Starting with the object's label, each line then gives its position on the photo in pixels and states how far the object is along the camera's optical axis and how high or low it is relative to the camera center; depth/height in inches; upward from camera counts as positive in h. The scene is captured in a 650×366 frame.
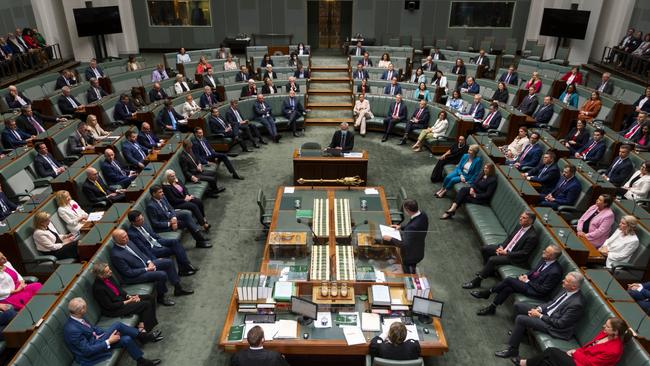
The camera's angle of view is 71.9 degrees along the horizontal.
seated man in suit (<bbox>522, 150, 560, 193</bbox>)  293.4 -106.0
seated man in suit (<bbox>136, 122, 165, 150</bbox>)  352.5 -104.8
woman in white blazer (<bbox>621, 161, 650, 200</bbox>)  270.8 -103.5
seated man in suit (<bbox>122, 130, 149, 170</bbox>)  323.6 -106.2
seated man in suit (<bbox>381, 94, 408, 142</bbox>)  446.0 -107.9
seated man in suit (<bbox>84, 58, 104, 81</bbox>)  509.6 -80.6
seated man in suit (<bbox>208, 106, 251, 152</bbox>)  399.5 -108.4
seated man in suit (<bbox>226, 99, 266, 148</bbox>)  417.3 -111.2
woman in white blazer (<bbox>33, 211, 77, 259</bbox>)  221.3 -115.4
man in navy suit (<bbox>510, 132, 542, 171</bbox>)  321.1 -103.8
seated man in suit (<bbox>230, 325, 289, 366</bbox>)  150.5 -111.8
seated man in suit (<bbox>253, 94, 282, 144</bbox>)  441.1 -109.7
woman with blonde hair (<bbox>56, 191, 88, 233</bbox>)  242.4 -110.2
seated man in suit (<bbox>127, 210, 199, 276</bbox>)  224.2 -121.6
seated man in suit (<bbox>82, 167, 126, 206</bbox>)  272.1 -111.3
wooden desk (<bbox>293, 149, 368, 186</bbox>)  338.3 -118.7
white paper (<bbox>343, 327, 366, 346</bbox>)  169.7 -120.0
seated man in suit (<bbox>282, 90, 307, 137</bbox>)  455.8 -106.7
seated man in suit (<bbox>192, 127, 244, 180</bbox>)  346.0 -113.7
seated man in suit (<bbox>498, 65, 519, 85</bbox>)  515.2 -81.6
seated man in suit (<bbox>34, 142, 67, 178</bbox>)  300.2 -105.9
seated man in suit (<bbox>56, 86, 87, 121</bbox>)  414.0 -94.4
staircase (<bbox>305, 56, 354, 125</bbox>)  494.6 -106.6
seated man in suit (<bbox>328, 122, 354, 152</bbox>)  362.3 -105.6
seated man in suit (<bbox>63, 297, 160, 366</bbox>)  164.7 -122.3
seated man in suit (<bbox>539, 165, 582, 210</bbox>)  271.1 -108.3
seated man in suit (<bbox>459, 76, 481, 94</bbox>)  491.5 -88.4
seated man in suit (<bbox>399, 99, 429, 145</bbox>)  433.8 -108.5
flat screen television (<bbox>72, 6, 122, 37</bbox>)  629.6 -33.2
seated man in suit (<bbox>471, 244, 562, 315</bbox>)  198.2 -119.9
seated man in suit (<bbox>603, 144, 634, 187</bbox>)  292.5 -101.5
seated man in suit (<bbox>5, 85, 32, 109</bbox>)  407.8 -88.6
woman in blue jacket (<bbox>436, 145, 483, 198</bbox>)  311.7 -112.4
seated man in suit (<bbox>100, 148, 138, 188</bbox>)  297.4 -109.4
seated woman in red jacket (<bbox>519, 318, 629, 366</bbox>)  154.0 -113.9
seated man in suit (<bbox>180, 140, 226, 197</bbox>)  318.7 -116.9
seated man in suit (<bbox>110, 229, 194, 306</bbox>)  205.2 -120.5
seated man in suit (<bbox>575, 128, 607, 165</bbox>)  327.0 -100.1
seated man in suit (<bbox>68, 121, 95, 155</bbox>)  340.5 -104.3
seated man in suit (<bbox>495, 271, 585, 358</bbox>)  178.7 -120.7
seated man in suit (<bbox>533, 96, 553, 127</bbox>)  405.7 -94.3
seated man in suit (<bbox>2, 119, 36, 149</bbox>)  337.1 -99.6
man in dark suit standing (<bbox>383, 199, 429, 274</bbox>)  217.9 -106.8
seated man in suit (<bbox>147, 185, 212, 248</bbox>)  251.6 -118.2
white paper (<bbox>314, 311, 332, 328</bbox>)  178.2 -119.9
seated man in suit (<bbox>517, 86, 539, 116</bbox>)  422.3 -90.9
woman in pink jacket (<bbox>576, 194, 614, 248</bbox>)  232.4 -106.9
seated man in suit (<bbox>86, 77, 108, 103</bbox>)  446.9 -90.1
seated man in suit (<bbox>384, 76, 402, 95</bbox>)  489.1 -90.9
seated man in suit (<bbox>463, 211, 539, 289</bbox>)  222.4 -118.6
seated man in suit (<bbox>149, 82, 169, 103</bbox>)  456.4 -92.5
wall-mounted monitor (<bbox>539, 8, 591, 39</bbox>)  621.3 -28.7
